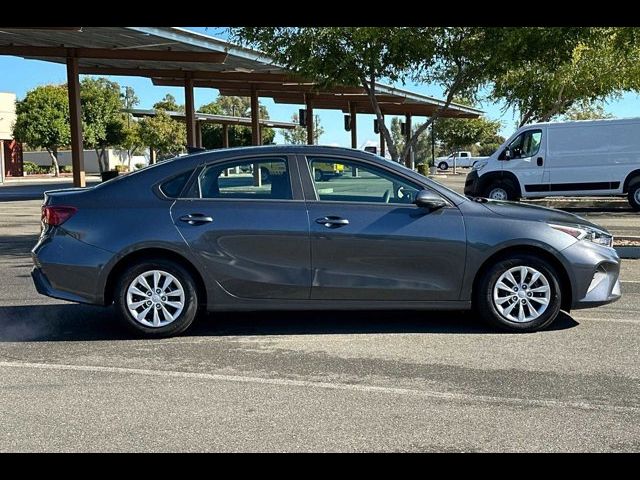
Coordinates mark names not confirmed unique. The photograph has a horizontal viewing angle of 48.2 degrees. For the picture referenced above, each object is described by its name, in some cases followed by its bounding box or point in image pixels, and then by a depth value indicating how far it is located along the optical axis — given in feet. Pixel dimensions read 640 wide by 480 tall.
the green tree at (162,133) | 199.31
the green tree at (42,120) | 174.70
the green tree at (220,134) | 218.18
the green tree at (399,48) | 36.35
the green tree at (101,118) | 182.80
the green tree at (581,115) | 128.26
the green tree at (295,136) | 227.61
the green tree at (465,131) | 236.43
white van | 58.39
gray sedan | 20.45
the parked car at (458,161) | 223.16
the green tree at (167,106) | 224.55
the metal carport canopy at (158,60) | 64.59
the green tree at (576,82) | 59.98
